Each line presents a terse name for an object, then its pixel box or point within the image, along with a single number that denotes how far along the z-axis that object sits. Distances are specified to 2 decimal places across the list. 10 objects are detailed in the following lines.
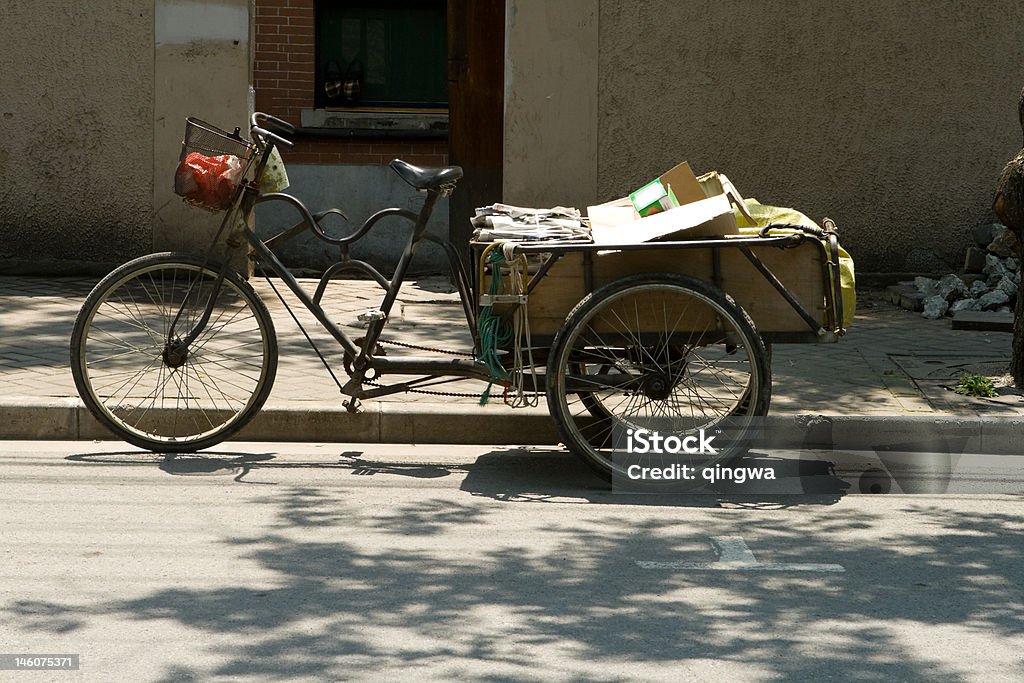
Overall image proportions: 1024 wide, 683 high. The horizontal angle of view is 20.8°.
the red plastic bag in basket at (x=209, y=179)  12.16
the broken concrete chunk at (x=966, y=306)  19.65
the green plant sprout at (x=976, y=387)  14.63
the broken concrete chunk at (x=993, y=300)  19.58
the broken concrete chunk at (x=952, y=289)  20.34
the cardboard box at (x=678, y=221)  11.60
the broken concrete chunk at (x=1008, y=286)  19.91
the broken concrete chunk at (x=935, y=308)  19.89
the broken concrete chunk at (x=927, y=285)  20.98
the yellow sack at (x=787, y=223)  12.06
